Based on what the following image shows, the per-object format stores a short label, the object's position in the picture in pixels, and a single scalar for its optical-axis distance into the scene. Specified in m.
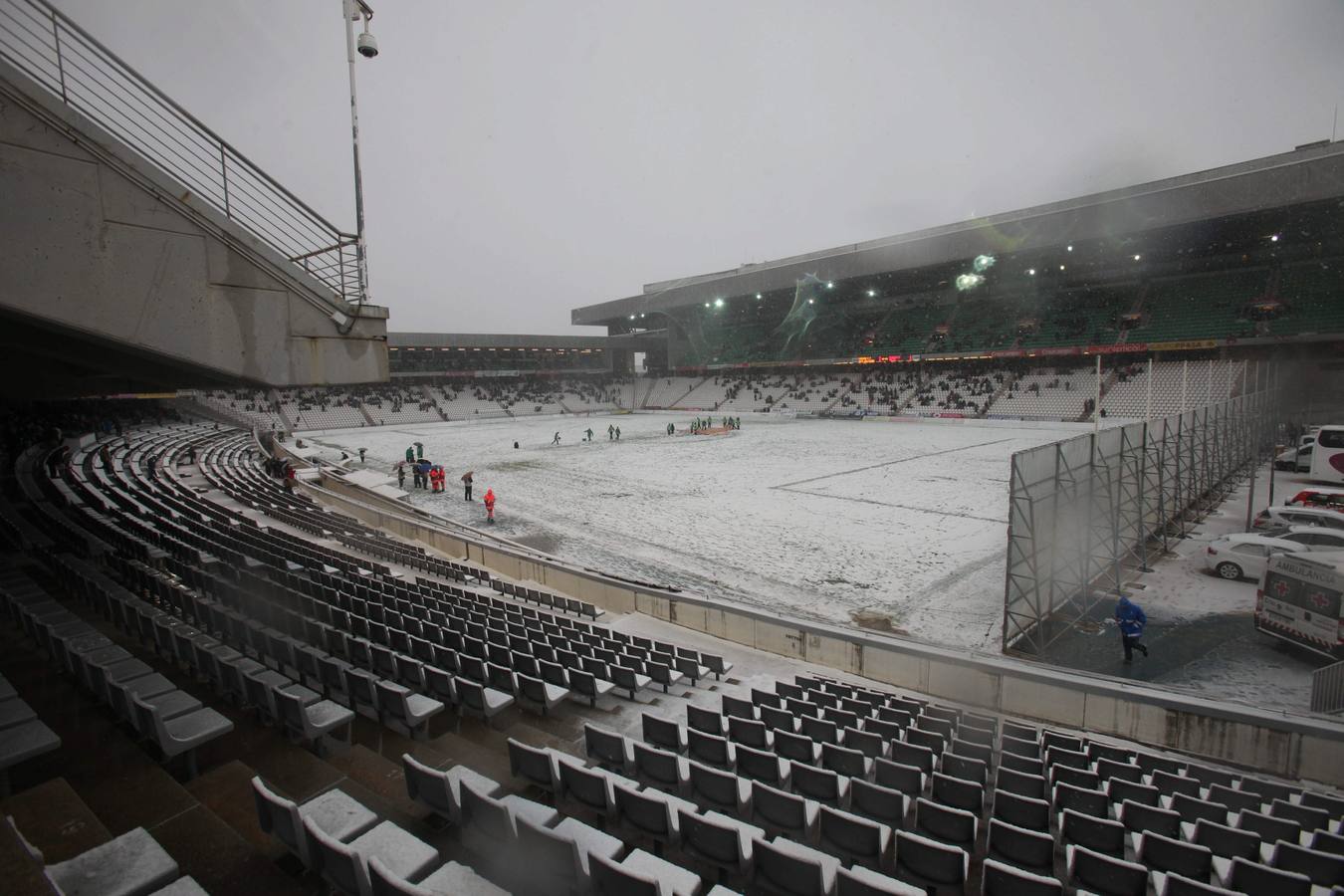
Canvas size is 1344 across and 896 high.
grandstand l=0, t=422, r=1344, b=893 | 3.22
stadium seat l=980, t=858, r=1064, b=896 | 3.10
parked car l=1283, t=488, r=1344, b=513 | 16.09
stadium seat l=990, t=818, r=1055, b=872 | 3.63
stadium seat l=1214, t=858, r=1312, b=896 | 3.31
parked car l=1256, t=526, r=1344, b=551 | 12.08
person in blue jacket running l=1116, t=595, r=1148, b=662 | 8.84
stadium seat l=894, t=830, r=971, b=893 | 3.36
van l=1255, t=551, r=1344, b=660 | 8.23
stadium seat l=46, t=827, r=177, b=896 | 2.64
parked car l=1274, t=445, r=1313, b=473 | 23.41
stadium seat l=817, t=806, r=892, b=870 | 3.58
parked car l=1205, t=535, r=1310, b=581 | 11.72
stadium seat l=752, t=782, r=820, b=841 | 3.84
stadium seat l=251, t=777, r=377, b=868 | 2.98
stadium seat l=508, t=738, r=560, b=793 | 4.07
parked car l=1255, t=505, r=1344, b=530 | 13.56
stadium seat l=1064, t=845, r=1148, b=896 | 3.38
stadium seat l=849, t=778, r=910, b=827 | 4.07
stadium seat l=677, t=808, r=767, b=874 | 3.32
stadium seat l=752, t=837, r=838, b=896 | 3.02
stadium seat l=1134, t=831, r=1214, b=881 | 3.63
